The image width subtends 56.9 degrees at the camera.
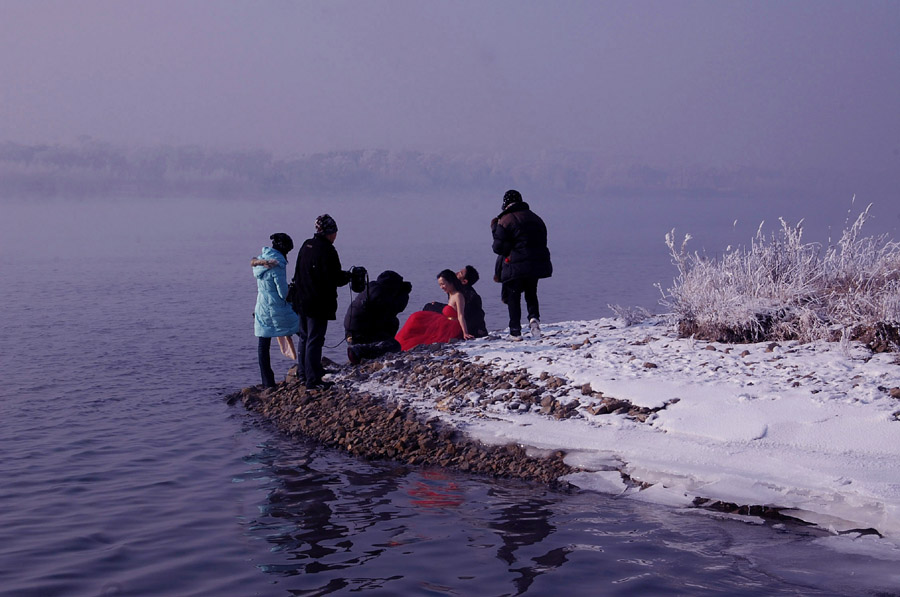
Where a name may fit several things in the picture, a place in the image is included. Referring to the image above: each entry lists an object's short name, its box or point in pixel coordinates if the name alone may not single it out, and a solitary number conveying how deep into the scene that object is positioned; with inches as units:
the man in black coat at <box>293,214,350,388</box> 401.7
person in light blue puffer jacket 426.0
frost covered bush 355.9
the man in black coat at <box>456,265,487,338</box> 479.2
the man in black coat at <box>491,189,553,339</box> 440.8
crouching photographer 460.1
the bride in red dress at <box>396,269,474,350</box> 476.1
